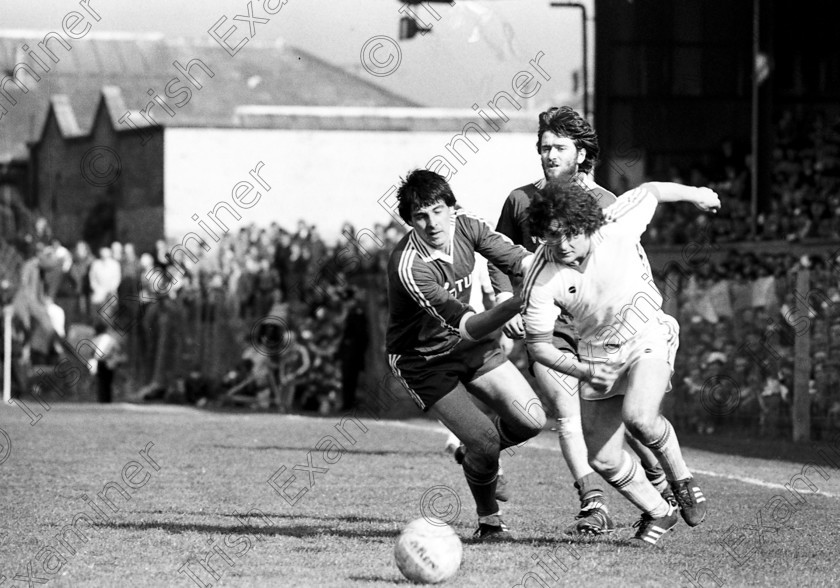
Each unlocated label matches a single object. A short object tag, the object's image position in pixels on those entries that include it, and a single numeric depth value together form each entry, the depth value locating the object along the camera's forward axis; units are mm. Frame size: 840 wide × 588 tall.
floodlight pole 56316
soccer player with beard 17297
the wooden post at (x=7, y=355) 52219
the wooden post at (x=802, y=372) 31344
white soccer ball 14195
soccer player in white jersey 15609
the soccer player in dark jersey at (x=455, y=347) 16672
